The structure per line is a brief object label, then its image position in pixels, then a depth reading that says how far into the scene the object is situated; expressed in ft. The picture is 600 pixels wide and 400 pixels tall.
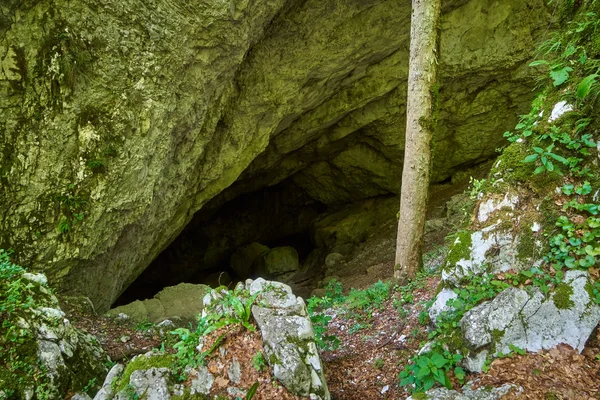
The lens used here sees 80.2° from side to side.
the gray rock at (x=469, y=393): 7.52
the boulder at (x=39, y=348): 9.23
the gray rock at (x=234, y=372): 8.67
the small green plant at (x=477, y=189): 10.87
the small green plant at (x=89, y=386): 10.19
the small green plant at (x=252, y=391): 8.27
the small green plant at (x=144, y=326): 16.25
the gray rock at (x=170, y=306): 19.02
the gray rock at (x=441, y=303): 10.05
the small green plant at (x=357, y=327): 13.27
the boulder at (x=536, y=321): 8.09
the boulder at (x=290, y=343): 8.48
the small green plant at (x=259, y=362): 8.68
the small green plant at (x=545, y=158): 9.22
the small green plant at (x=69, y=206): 15.96
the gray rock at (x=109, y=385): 8.58
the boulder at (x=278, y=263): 42.42
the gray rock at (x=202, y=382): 8.49
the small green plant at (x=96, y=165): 16.57
